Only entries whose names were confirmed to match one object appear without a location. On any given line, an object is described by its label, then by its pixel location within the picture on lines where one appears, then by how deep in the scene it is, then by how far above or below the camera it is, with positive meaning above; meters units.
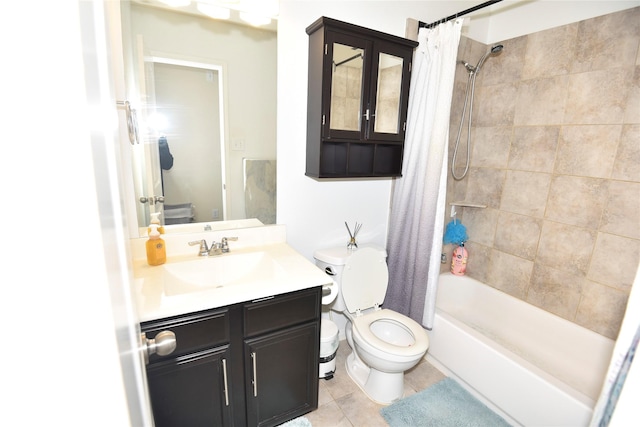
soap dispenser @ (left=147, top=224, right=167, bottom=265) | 1.40 -0.47
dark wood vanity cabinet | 1.14 -0.90
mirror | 1.36 +0.17
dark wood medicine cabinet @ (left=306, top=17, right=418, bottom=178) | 1.60 +0.33
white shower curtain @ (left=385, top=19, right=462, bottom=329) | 1.77 -0.14
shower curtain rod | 1.60 +0.82
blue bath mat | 1.58 -1.37
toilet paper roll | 1.49 -0.69
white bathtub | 1.42 -1.12
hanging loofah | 2.34 -0.58
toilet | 1.58 -0.98
